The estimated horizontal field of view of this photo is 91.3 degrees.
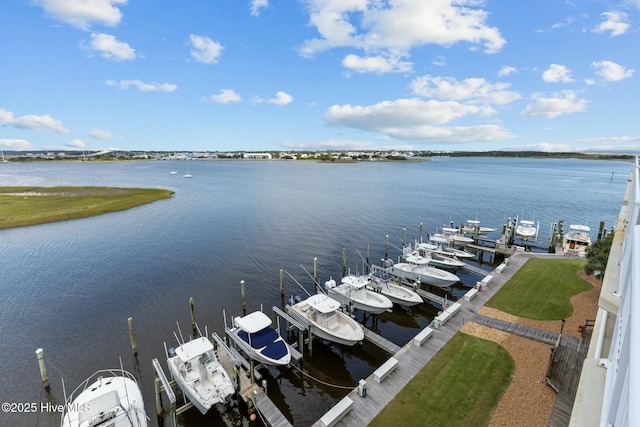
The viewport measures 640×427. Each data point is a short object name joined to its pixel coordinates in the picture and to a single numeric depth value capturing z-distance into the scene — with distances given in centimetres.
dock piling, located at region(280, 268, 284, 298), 2797
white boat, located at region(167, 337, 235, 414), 1575
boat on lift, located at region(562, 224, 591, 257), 3541
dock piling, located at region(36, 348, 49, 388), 1716
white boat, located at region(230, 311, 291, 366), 1811
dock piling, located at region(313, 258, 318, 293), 3064
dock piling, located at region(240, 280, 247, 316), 2555
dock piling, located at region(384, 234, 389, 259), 3858
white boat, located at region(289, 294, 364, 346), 2023
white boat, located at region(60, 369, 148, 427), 1288
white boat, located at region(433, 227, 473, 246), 4143
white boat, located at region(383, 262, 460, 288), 2842
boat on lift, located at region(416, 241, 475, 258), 3450
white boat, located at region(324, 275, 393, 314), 2383
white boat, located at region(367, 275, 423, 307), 2539
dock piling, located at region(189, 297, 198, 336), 2291
